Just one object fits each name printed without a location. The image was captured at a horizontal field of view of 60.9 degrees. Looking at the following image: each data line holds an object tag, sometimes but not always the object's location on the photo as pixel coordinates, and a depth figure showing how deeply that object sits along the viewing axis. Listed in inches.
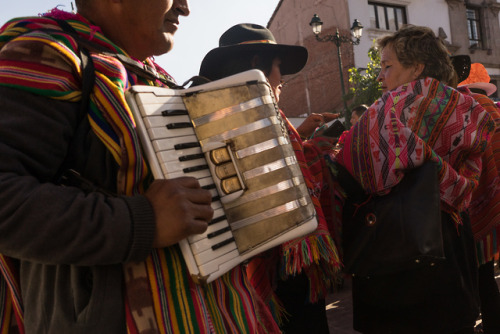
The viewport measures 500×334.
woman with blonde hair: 80.3
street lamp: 462.0
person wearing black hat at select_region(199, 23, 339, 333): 80.3
